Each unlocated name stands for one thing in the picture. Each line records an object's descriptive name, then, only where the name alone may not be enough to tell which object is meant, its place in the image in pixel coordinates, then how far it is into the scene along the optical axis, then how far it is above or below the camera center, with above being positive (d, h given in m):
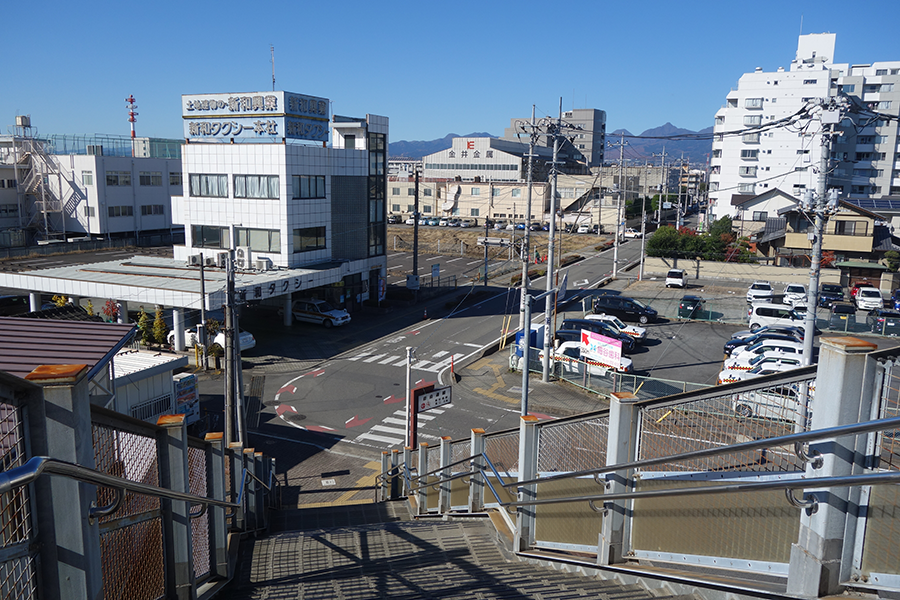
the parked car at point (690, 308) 37.06 -5.75
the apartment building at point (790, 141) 76.00 +7.84
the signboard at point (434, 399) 18.39 -5.68
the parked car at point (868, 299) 38.75 -5.27
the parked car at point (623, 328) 32.16 -6.07
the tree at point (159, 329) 29.88 -6.19
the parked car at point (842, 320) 33.12 -5.63
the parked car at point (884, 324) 32.19 -5.58
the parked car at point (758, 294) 39.91 -5.28
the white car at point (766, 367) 24.11 -5.96
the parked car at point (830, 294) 40.66 -5.35
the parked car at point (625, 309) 36.19 -5.77
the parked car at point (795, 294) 38.43 -5.23
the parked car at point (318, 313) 36.06 -6.38
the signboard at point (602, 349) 25.55 -5.69
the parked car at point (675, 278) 46.97 -5.21
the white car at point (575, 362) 26.03 -6.41
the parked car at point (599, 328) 30.64 -5.92
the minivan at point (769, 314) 34.28 -5.61
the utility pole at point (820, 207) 17.73 +0.05
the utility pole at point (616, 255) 51.17 -4.00
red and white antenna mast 73.94 +8.78
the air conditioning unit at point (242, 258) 33.78 -3.23
